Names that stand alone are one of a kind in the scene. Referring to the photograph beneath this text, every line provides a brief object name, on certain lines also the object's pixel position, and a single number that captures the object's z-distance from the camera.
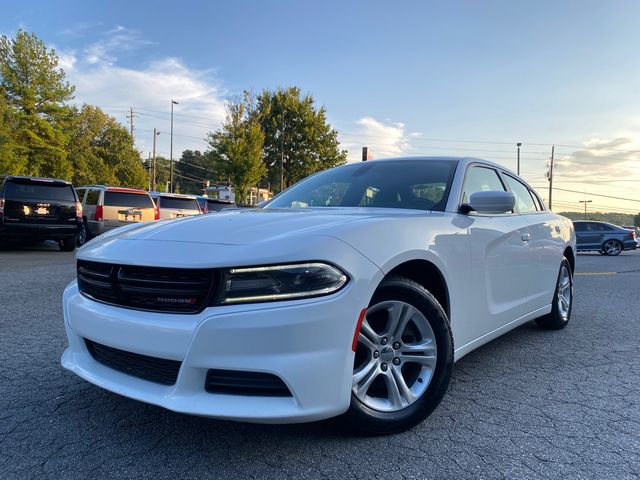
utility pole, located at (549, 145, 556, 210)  50.91
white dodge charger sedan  1.83
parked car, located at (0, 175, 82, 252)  10.61
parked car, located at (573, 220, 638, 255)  19.34
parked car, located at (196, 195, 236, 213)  16.69
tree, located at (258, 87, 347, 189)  44.94
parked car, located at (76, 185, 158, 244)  12.30
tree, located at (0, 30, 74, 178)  30.73
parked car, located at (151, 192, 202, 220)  13.84
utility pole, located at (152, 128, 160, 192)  52.89
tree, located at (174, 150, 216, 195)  92.46
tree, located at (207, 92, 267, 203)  28.84
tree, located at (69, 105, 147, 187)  47.75
